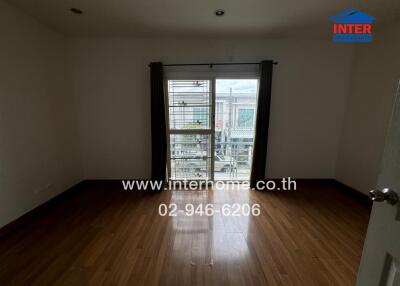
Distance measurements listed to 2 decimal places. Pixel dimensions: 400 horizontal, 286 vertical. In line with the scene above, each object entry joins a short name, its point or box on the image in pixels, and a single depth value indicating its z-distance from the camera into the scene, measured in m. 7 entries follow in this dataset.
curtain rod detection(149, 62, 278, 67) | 2.82
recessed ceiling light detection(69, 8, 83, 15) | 2.00
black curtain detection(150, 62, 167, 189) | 2.75
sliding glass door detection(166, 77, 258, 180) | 2.94
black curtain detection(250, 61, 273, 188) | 2.77
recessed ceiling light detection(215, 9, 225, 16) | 2.02
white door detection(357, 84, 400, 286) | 0.60
